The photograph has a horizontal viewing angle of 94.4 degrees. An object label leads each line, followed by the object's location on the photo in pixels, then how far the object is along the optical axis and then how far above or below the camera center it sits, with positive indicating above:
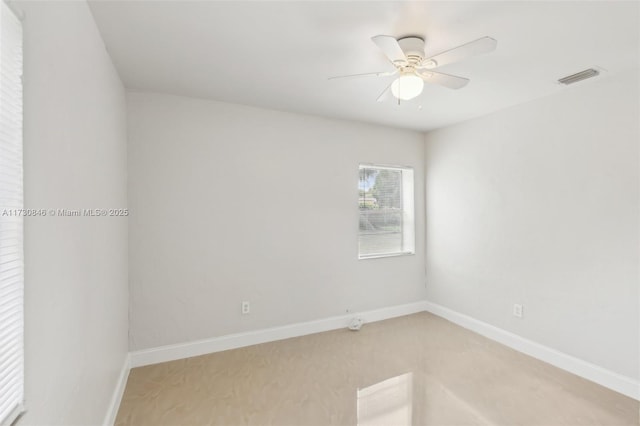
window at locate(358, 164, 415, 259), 3.80 +0.01
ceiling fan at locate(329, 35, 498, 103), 1.57 +0.89
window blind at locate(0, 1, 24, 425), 0.74 -0.02
